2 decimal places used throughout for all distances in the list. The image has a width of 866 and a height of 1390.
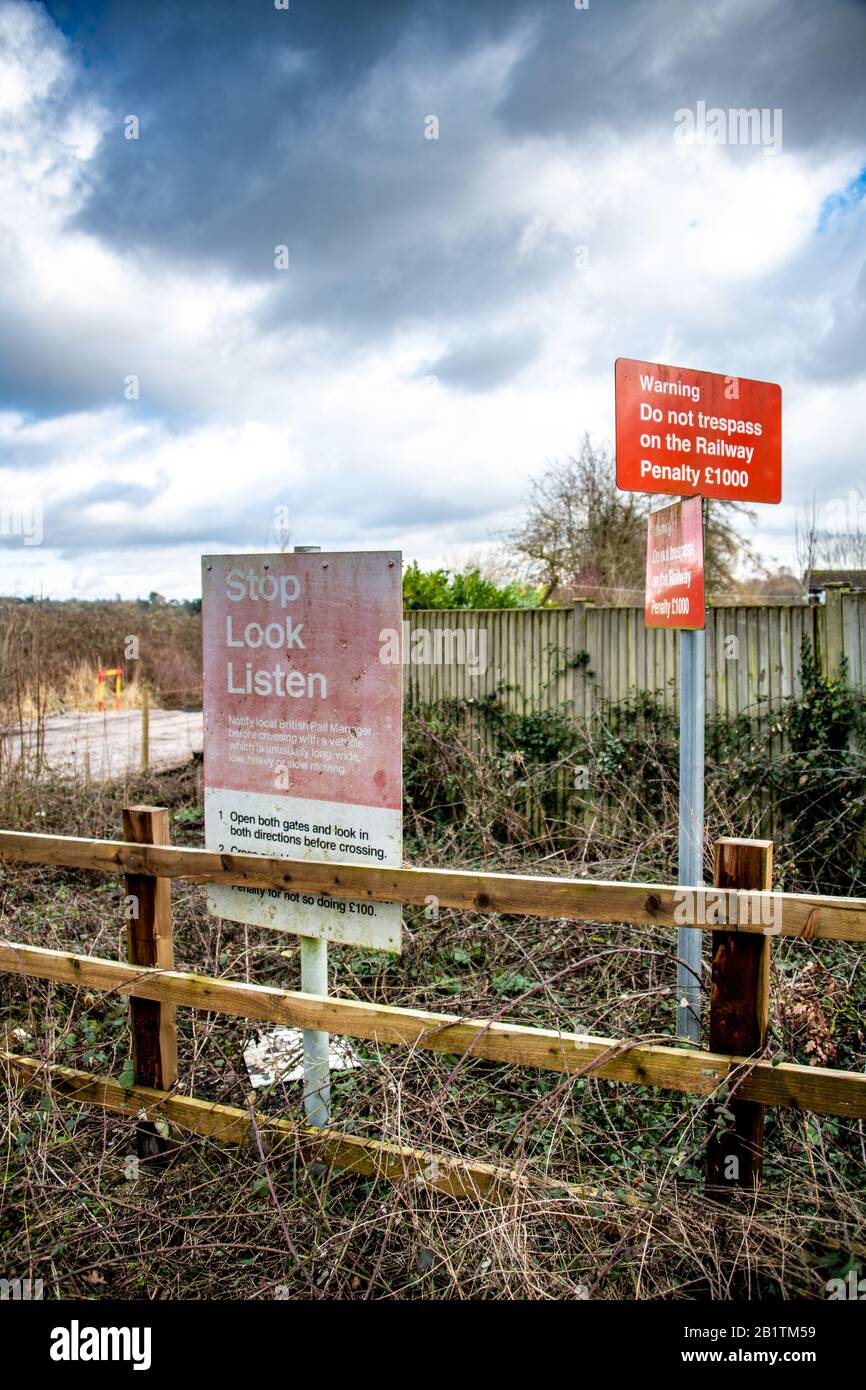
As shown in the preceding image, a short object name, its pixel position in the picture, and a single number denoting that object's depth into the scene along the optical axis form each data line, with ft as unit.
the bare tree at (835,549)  40.47
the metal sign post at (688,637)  10.78
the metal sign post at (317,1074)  9.96
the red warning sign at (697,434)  10.72
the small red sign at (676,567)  11.12
